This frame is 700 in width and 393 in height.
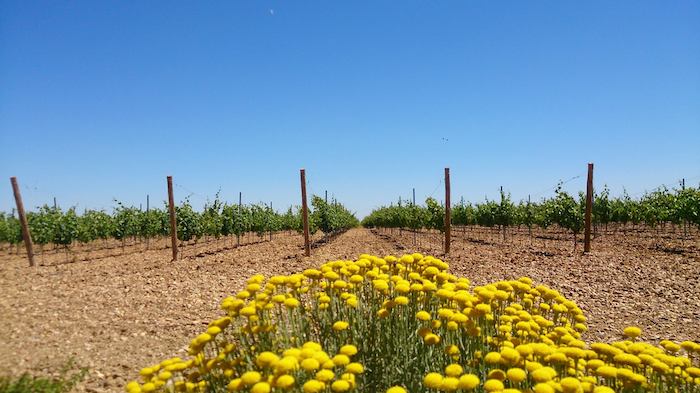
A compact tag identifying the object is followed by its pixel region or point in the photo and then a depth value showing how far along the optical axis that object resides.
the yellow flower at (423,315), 2.57
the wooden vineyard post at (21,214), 12.65
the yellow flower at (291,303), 2.62
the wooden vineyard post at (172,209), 12.27
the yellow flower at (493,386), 1.86
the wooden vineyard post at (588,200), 11.46
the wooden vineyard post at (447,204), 11.65
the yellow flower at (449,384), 1.88
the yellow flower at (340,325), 2.61
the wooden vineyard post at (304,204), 11.76
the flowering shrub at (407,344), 2.13
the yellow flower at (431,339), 2.50
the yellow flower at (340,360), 2.10
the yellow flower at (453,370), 2.06
